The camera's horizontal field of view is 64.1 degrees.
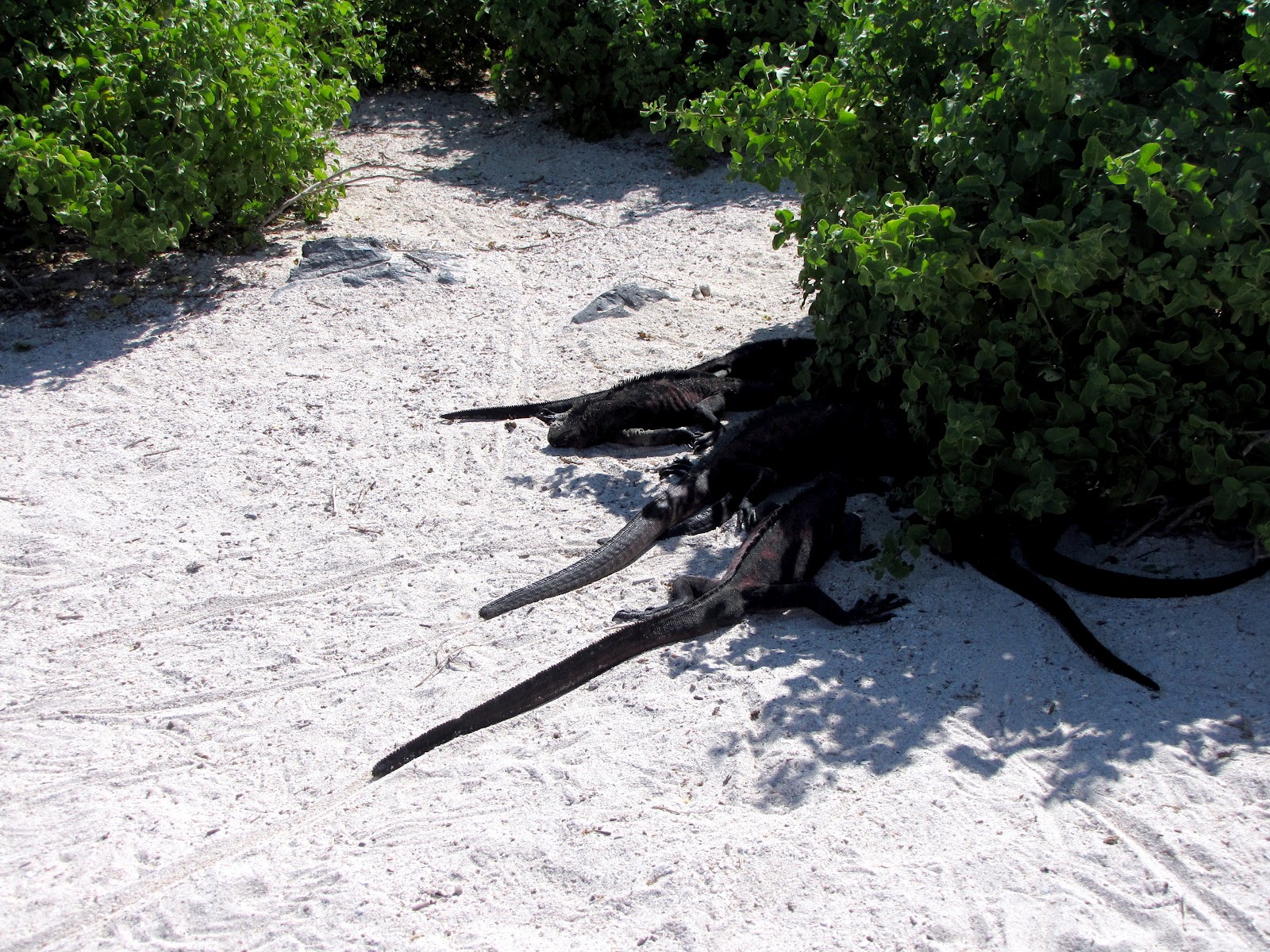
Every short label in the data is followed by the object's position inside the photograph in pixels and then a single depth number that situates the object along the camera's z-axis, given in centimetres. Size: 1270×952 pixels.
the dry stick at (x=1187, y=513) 379
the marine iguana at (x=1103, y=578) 360
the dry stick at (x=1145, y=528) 392
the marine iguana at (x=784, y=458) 461
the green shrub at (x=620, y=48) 855
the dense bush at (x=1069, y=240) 324
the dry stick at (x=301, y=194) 761
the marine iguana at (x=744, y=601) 326
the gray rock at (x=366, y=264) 699
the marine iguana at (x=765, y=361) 595
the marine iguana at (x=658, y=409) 523
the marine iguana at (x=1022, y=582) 332
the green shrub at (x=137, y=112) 603
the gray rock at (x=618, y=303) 664
